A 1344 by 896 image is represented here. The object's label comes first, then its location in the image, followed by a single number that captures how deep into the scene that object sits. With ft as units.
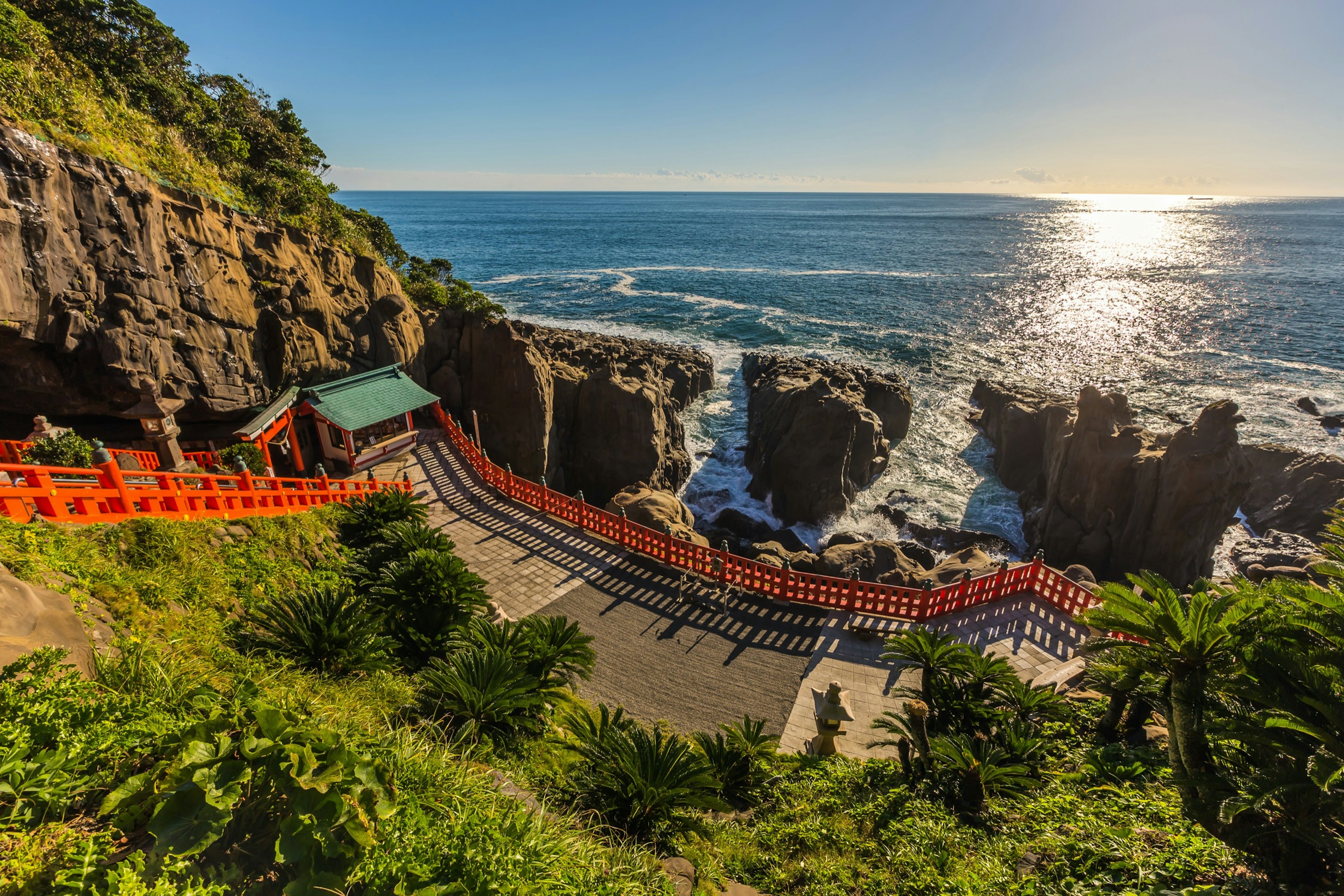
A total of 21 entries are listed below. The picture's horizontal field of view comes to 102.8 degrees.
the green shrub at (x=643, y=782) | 19.40
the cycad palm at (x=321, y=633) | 22.98
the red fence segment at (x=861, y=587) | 40.01
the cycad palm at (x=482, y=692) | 21.88
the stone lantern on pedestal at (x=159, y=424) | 48.24
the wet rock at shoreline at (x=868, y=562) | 53.06
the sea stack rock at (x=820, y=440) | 86.63
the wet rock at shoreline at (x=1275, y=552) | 75.20
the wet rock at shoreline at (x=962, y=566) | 46.24
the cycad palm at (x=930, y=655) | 27.17
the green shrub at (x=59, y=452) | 37.78
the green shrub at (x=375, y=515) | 39.65
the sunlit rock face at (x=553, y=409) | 76.23
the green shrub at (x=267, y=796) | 10.42
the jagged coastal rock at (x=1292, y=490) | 83.15
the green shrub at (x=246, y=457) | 49.03
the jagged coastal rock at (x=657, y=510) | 53.01
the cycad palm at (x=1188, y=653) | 17.63
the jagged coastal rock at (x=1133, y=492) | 65.82
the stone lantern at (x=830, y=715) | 28.14
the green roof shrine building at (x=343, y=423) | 58.54
